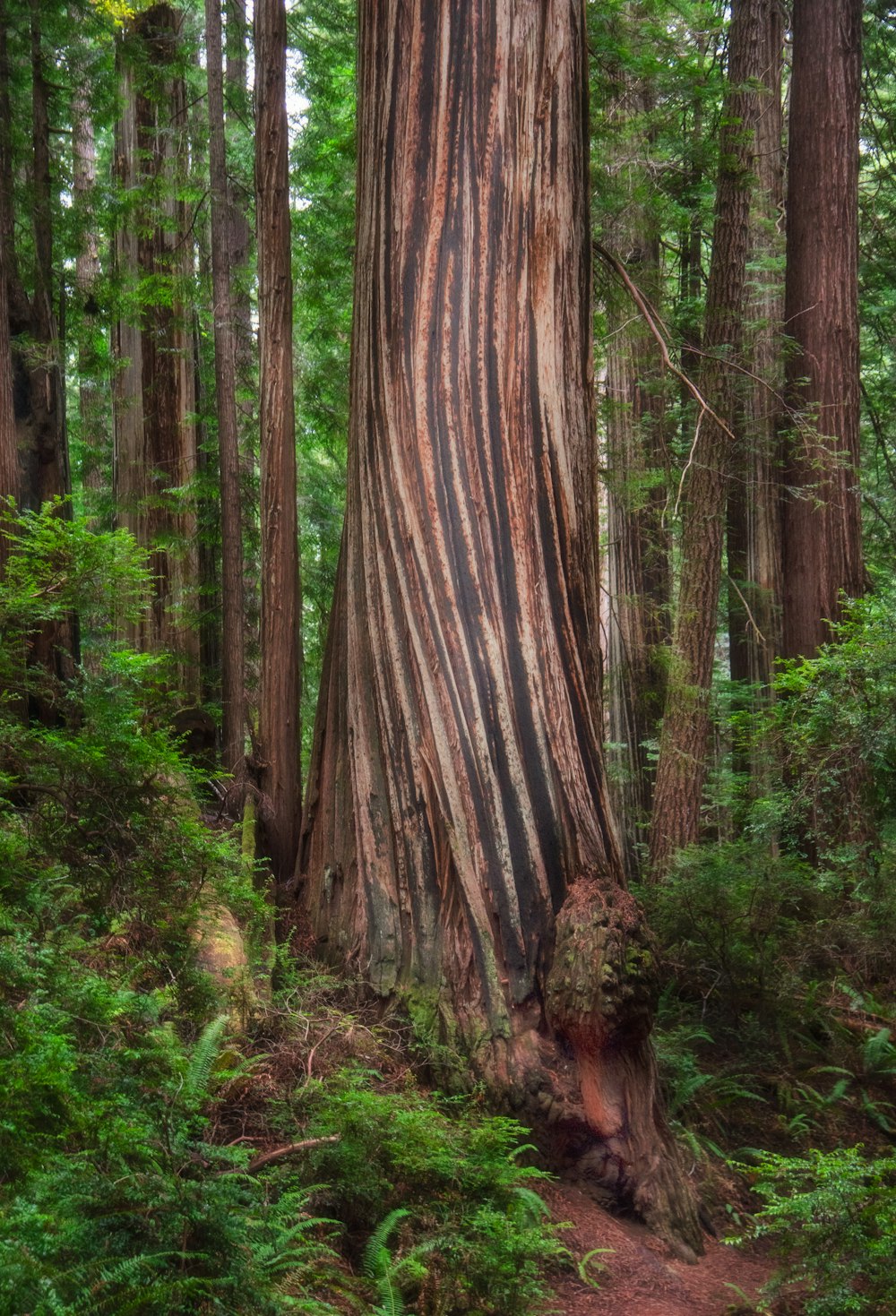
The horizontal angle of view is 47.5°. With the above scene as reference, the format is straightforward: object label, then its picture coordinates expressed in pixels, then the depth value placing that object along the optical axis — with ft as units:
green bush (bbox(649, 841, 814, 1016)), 22.18
